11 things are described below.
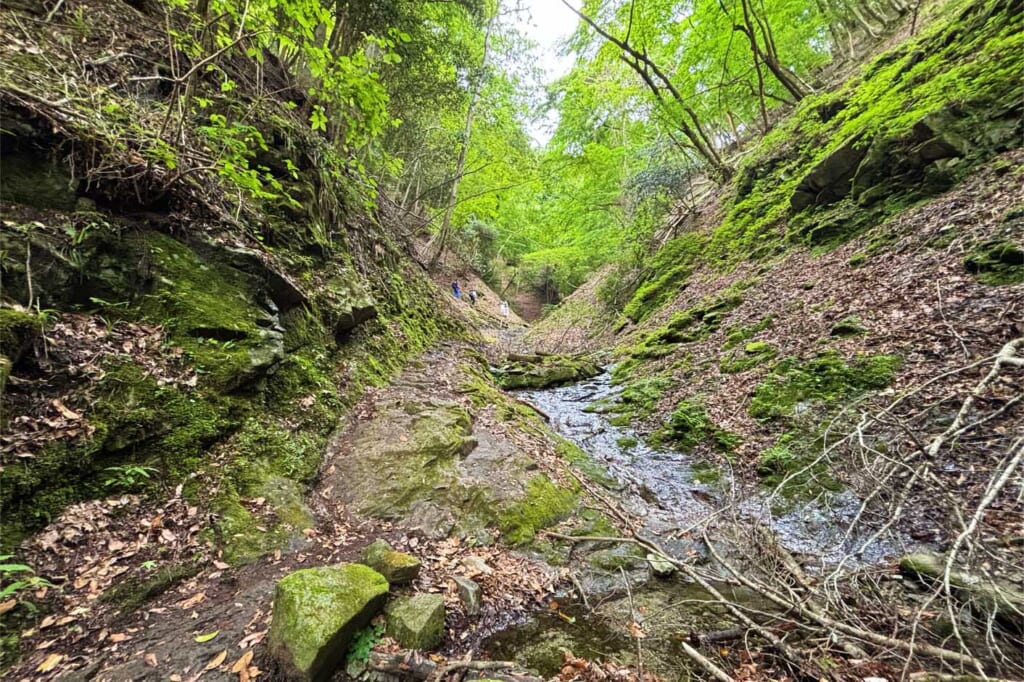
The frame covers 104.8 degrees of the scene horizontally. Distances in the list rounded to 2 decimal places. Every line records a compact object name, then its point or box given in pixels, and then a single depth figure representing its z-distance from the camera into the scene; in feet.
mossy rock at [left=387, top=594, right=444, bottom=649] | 10.02
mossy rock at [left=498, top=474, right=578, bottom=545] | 15.75
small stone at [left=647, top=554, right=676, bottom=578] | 13.91
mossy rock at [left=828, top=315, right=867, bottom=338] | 21.02
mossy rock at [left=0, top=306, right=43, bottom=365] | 10.16
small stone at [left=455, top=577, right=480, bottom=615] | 11.64
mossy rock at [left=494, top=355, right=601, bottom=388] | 38.11
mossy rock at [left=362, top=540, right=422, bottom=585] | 11.60
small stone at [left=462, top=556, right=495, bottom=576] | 13.17
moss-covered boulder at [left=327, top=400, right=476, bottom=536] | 15.66
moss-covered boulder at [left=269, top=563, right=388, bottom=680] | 8.58
